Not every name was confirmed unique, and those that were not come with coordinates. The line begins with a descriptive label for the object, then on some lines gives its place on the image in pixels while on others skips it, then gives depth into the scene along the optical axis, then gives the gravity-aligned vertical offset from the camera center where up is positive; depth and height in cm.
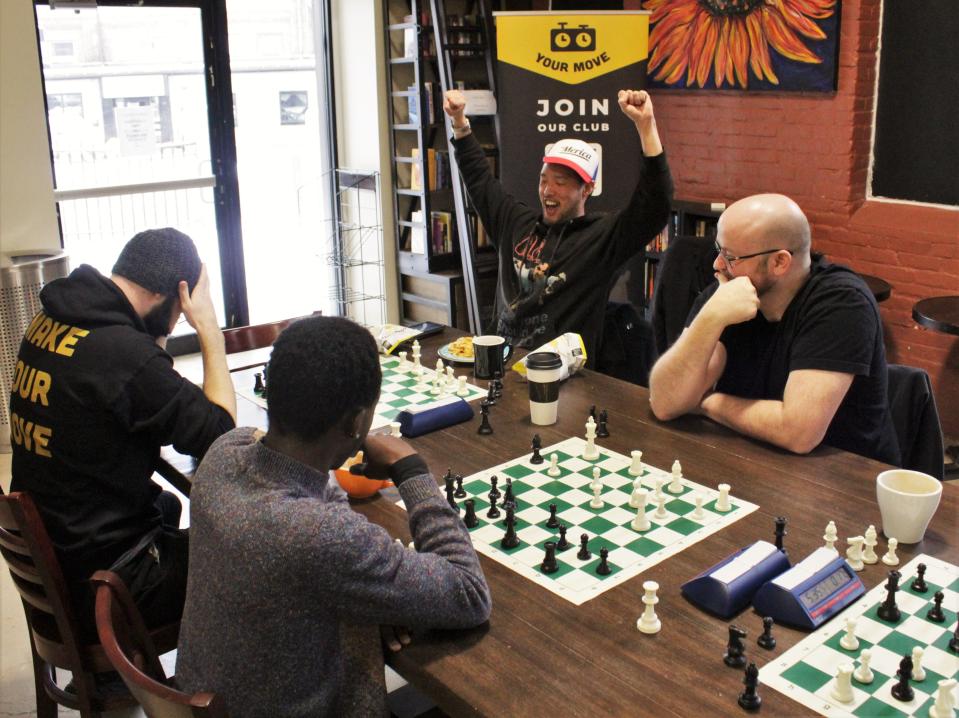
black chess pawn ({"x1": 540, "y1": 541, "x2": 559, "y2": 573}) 175 -76
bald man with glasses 225 -52
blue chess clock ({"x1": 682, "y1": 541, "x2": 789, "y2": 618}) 160 -74
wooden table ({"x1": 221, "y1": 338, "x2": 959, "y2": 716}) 141 -79
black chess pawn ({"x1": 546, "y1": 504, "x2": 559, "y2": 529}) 191 -75
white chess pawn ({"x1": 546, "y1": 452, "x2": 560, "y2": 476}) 216 -73
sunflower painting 465 +42
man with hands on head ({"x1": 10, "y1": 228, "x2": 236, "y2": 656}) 209 -61
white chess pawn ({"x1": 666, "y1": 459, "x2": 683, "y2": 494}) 205 -73
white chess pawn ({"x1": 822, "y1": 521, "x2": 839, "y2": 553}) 178 -74
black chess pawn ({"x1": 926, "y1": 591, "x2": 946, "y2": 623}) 157 -77
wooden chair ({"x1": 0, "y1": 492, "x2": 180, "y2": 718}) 194 -100
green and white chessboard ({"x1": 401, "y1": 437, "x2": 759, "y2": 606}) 175 -76
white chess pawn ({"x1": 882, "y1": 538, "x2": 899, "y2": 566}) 175 -76
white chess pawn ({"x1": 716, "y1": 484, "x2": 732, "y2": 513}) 195 -73
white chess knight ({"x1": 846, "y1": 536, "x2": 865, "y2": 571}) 175 -75
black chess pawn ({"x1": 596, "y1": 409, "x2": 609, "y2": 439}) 238 -72
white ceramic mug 178 -68
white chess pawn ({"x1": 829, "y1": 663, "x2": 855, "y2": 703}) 137 -78
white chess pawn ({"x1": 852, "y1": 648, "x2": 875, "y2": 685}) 141 -78
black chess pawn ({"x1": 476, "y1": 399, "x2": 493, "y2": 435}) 242 -71
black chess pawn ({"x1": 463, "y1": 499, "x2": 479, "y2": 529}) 193 -75
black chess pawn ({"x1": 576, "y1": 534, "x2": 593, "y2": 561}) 178 -76
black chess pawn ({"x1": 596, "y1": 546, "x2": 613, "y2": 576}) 173 -76
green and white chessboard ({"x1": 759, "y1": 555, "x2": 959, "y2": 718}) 138 -79
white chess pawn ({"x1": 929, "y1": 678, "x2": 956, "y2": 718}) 133 -77
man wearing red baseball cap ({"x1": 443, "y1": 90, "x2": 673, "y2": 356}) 328 -40
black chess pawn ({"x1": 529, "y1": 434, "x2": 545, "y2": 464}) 223 -72
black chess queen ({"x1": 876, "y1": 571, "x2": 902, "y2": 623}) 158 -76
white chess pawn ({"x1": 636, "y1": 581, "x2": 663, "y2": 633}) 155 -76
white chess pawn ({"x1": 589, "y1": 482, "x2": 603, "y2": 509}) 200 -74
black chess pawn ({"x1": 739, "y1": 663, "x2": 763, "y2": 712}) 137 -78
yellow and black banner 470 +23
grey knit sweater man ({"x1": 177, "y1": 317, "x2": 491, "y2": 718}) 139 -62
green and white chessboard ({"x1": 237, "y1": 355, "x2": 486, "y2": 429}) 261 -72
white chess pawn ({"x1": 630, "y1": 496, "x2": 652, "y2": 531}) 189 -75
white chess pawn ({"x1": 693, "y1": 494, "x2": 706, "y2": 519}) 193 -75
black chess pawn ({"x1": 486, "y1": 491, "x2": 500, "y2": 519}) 196 -75
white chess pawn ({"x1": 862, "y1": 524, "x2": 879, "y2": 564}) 176 -75
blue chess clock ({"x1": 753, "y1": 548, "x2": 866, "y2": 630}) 156 -75
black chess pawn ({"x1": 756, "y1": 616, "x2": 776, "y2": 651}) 151 -78
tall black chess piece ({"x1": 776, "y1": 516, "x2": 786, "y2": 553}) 177 -72
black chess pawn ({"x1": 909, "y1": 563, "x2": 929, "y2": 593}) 165 -76
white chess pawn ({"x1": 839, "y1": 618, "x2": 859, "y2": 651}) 149 -77
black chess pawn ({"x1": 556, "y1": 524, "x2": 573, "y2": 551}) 182 -76
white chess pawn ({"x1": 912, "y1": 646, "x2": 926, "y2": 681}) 141 -77
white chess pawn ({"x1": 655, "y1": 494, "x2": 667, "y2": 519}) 193 -74
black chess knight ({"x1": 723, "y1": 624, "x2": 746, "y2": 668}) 146 -77
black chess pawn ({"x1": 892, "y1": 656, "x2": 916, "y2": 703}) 138 -78
